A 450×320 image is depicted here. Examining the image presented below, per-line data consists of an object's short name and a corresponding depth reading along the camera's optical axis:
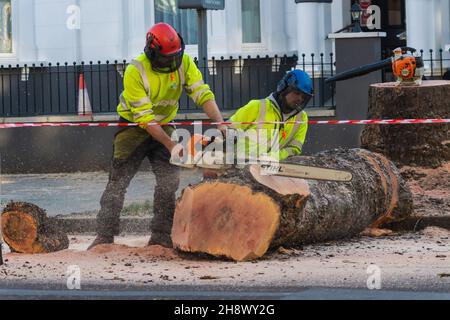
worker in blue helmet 12.21
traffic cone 20.23
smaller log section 12.09
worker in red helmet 11.83
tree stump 14.60
